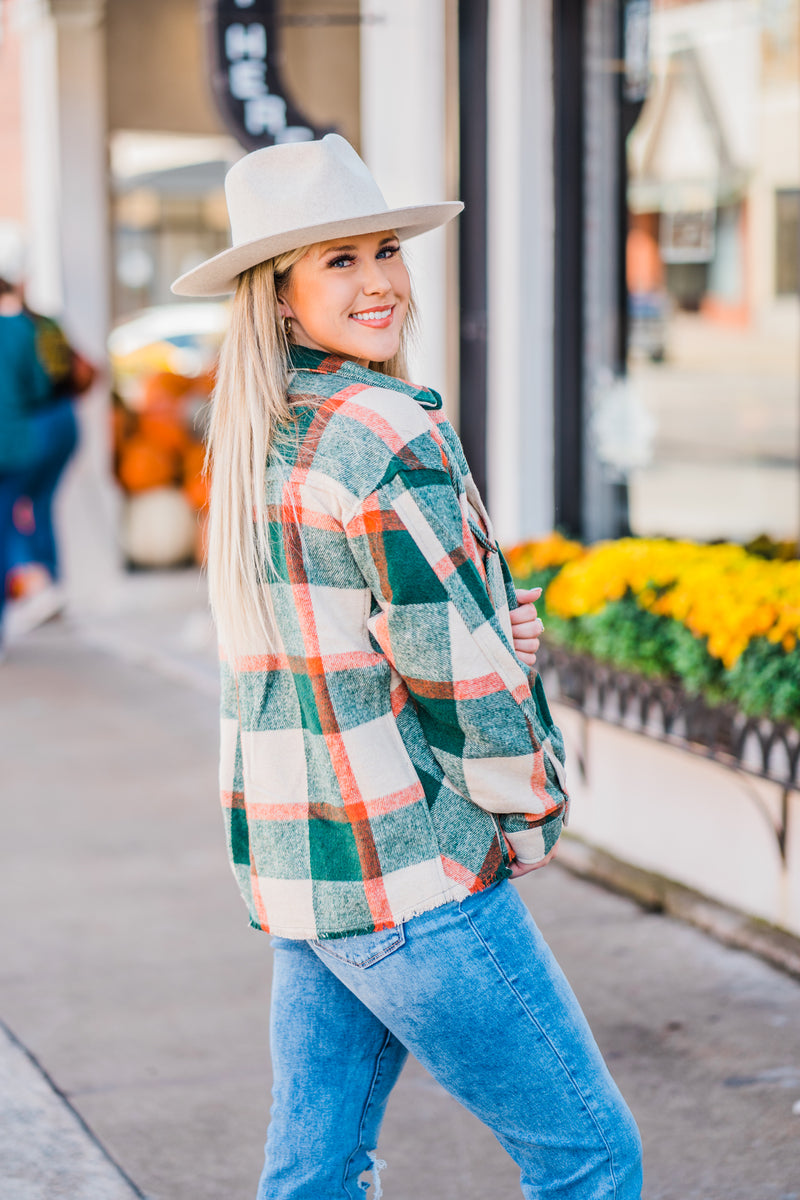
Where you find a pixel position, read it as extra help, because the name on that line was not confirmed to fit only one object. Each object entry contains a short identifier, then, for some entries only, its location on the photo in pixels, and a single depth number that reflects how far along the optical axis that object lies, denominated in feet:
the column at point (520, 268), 18.10
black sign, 18.94
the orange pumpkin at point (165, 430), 32.22
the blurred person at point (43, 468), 25.90
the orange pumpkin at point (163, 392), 32.76
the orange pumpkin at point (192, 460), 31.91
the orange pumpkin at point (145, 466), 31.78
